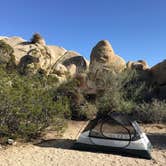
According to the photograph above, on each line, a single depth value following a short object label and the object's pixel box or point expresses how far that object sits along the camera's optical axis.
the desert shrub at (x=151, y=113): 7.13
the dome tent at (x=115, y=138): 4.17
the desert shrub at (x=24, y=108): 4.71
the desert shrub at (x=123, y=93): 7.59
